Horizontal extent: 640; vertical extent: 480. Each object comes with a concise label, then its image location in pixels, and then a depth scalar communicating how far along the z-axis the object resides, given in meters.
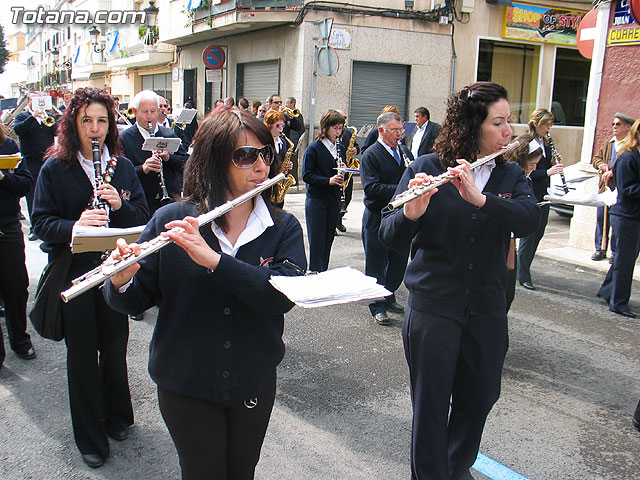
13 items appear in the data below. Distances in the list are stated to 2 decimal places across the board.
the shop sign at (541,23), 17.12
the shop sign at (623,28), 8.52
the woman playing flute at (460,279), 2.80
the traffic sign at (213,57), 18.22
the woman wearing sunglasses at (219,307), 2.14
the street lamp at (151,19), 25.25
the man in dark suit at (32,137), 8.45
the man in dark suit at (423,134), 10.01
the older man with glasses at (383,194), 5.91
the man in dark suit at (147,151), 5.36
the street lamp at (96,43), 32.99
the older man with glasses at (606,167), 7.32
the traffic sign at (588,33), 9.96
